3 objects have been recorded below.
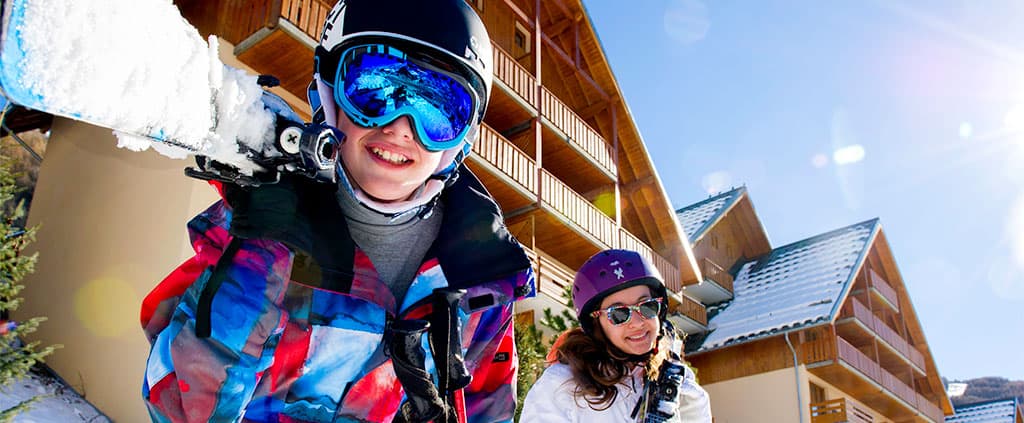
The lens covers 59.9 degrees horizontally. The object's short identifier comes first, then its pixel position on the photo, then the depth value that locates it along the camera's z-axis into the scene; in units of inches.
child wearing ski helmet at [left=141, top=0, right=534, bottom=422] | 69.3
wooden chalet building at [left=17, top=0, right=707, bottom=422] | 462.0
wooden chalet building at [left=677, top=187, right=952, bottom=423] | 960.3
